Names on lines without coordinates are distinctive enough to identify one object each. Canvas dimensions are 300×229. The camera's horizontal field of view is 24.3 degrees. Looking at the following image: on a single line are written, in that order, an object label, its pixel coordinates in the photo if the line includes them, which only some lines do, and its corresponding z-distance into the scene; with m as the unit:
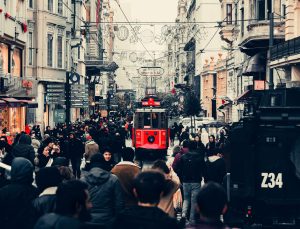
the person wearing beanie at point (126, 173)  9.41
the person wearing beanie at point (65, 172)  9.16
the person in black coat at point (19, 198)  7.00
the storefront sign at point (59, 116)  31.17
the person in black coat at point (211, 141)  21.79
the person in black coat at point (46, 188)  7.30
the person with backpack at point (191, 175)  13.52
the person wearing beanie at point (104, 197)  8.28
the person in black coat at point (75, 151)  20.75
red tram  35.44
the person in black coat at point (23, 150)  14.12
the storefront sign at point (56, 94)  26.41
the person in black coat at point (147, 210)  5.48
